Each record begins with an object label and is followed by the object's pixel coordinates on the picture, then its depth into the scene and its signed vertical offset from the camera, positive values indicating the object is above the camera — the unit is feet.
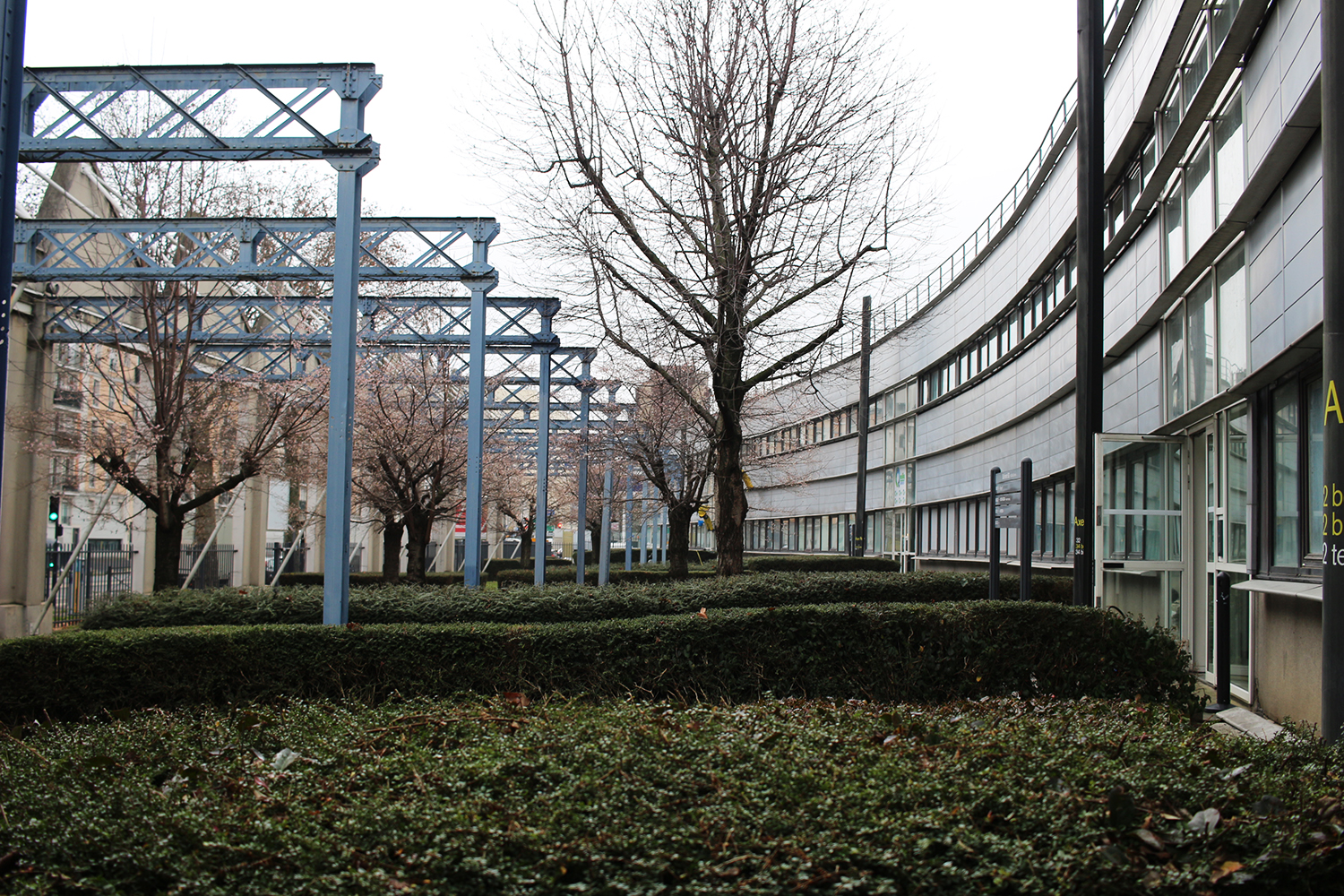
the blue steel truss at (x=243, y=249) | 47.55 +11.95
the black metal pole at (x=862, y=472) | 108.88 +4.71
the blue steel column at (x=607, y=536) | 89.71 -2.17
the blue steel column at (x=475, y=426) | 52.95 +4.10
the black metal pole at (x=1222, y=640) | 30.76 -3.35
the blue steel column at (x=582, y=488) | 78.43 +1.75
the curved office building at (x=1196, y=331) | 27.04 +7.19
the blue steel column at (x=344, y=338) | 34.14 +5.53
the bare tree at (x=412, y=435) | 70.13 +4.80
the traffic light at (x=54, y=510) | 69.24 -0.74
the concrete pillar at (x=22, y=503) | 59.26 -0.26
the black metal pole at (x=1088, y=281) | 36.45 +8.29
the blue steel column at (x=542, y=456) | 68.69 +3.51
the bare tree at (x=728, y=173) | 44.52 +14.57
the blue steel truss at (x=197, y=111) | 34.94 +12.89
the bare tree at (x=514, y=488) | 114.11 +2.66
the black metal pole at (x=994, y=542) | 44.98 -1.00
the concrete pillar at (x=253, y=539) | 97.21 -3.33
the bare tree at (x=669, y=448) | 86.48 +5.31
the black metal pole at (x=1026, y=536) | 43.21 -0.64
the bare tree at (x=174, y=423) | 54.60 +4.35
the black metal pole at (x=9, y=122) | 17.25 +6.07
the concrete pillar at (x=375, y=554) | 133.28 -6.01
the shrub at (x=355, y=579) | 99.40 -6.95
